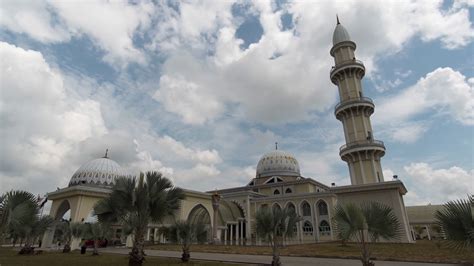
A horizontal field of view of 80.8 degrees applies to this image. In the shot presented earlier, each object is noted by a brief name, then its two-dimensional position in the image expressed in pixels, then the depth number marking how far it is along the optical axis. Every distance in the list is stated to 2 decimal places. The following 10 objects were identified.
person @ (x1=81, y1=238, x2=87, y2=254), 21.20
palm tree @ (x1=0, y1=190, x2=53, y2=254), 10.51
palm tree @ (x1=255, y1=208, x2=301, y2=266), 12.25
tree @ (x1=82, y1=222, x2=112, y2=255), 23.17
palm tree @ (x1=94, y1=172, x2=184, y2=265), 12.62
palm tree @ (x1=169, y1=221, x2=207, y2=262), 14.90
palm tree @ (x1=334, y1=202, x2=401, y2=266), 9.96
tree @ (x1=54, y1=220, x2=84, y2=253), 25.97
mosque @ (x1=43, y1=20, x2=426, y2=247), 31.02
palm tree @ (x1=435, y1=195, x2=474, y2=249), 7.52
